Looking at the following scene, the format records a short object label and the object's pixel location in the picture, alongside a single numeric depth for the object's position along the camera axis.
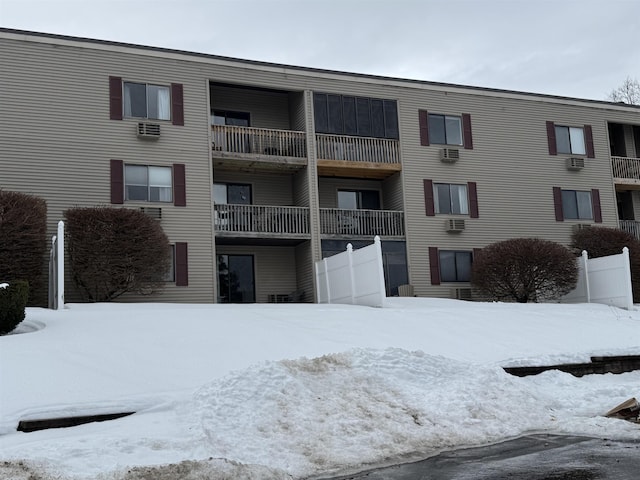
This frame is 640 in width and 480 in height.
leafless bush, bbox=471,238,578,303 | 22.55
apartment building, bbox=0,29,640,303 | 20.56
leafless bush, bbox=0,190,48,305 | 15.95
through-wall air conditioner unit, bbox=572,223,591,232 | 27.16
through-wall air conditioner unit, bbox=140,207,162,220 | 20.75
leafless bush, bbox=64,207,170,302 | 17.81
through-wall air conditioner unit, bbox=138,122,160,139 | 21.25
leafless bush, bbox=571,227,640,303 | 25.30
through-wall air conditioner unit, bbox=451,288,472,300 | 24.50
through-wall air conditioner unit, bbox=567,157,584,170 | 27.78
